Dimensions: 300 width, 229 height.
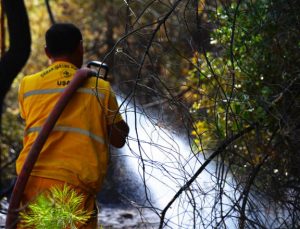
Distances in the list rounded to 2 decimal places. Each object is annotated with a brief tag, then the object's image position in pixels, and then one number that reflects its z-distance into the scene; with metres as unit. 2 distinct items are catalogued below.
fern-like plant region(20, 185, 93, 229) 5.69
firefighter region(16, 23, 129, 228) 8.45
